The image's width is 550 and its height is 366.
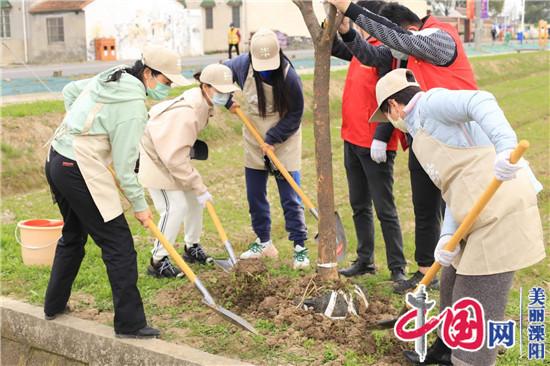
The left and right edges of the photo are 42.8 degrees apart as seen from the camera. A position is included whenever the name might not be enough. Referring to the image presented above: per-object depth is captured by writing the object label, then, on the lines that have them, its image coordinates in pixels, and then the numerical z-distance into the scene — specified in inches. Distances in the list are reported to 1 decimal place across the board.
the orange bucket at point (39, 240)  222.7
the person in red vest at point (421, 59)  169.2
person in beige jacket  209.3
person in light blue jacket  132.6
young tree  179.2
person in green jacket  164.6
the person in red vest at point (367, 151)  201.8
